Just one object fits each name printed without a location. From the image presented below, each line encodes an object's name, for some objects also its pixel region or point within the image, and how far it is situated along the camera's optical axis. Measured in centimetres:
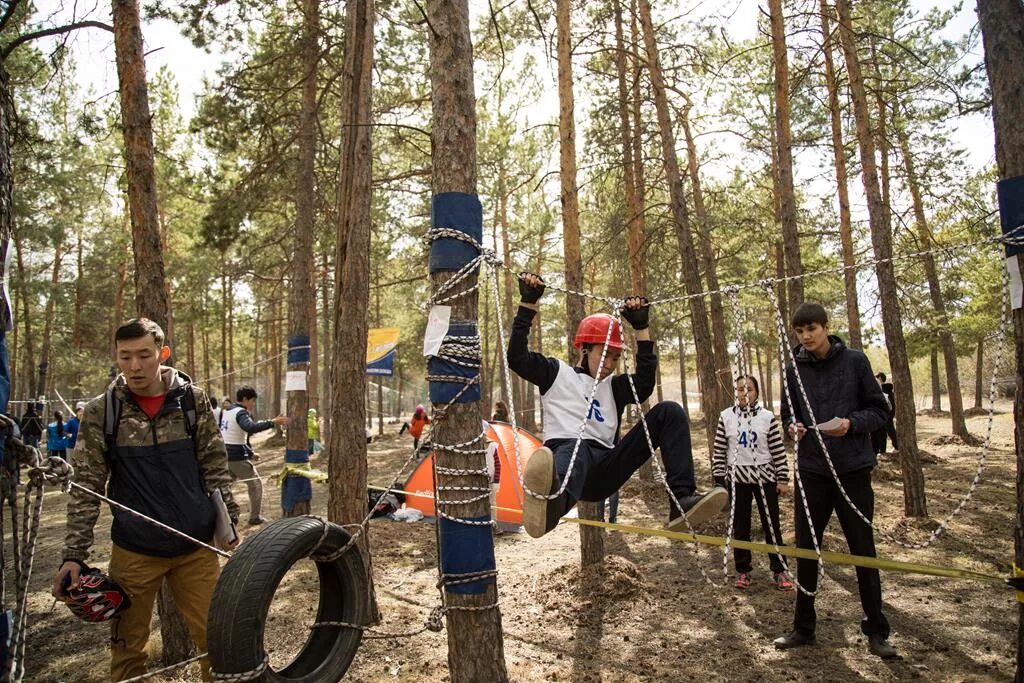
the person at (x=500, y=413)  1313
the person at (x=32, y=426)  1370
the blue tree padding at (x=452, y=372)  312
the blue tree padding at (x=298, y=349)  721
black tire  240
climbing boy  355
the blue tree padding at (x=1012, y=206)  325
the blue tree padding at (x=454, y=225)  315
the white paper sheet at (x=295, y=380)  730
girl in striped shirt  588
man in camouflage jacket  312
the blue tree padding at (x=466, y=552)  303
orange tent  895
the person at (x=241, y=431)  825
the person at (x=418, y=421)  1356
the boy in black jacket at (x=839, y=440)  406
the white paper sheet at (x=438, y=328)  312
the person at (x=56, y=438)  1622
